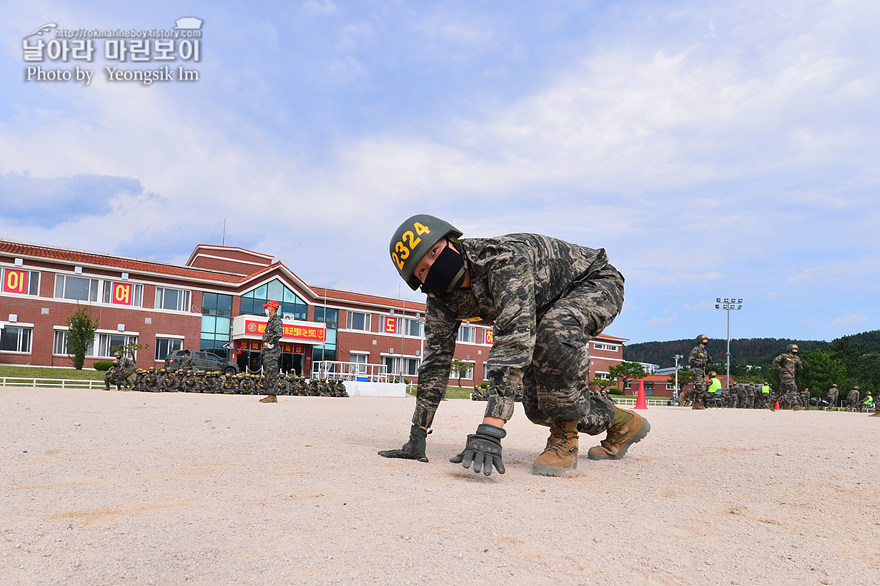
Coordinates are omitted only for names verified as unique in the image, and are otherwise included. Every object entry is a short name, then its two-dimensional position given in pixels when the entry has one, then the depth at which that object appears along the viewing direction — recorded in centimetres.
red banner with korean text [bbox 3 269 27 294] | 3033
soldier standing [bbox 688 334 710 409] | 1869
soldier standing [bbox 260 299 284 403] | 1384
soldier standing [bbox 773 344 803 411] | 1962
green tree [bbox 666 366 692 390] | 7284
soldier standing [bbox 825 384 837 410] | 2959
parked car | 2799
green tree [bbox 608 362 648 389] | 5381
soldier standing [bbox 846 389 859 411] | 2764
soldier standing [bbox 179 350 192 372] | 2716
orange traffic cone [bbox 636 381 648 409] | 1609
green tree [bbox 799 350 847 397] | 6475
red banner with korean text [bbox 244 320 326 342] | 3488
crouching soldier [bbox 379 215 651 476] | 335
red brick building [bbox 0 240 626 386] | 3092
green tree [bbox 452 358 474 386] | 4447
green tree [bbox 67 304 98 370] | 2916
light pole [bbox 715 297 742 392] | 5719
